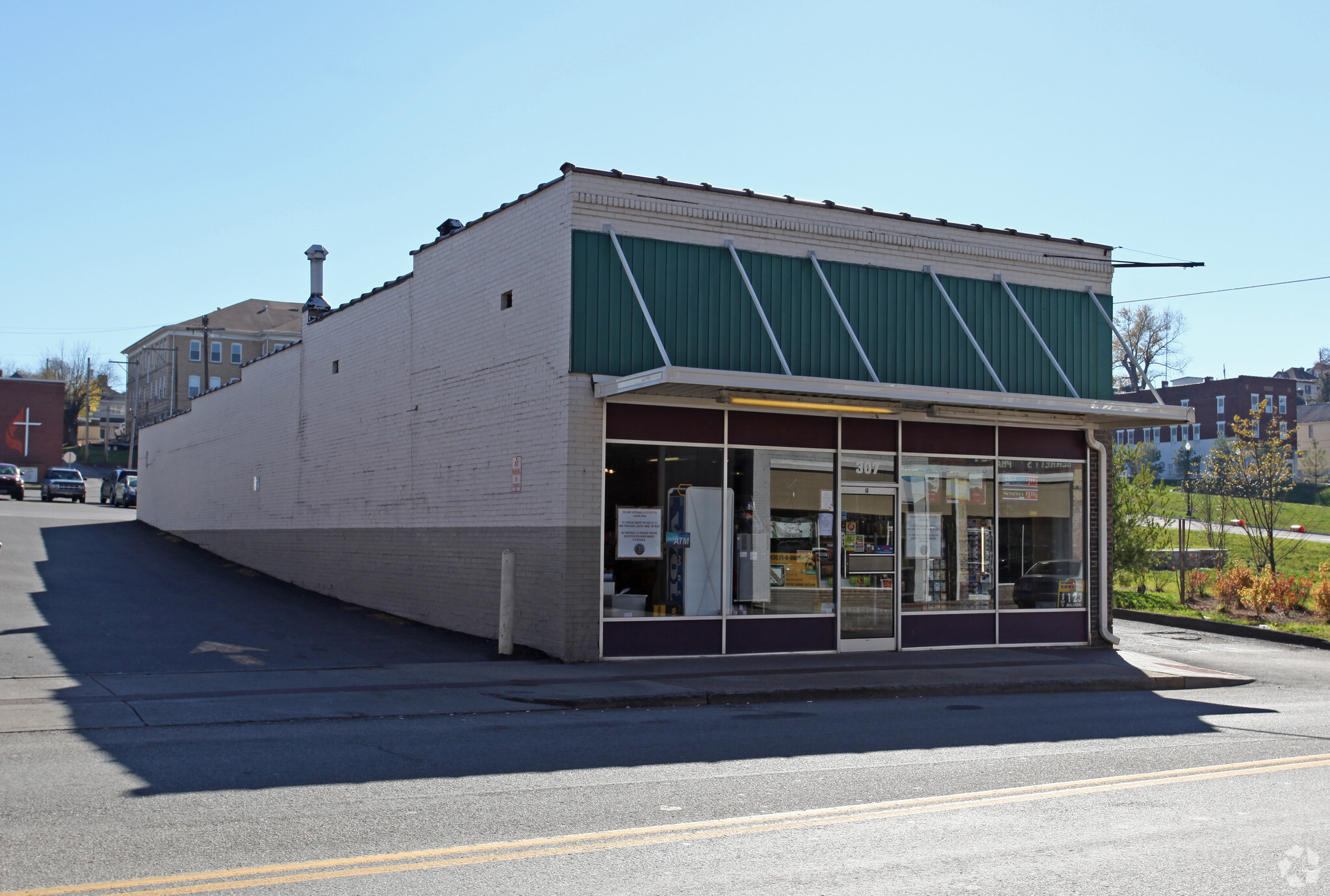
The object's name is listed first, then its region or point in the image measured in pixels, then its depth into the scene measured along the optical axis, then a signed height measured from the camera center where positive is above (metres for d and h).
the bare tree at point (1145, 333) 72.69 +11.41
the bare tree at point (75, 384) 105.88 +12.24
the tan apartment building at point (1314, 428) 86.69 +7.33
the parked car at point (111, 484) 48.78 +0.76
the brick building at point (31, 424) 69.38 +4.72
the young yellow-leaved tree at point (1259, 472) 29.55 +1.04
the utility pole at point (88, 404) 93.31 +8.41
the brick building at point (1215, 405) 85.19 +8.18
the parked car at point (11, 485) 48.78 +0.65
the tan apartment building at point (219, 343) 85.69 +12.18
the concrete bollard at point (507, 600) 15.74 -1.35
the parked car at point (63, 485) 50.69 +0.65
